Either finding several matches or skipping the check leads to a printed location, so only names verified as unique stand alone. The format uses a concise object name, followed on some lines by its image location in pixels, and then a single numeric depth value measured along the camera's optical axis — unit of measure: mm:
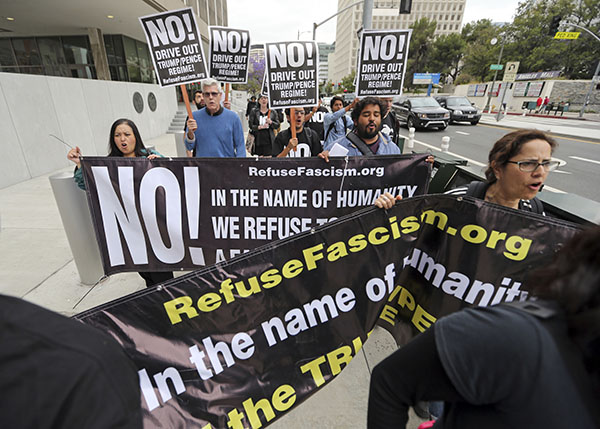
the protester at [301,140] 4789
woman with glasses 1864
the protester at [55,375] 554
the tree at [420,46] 62188
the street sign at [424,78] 43094
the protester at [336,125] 5777
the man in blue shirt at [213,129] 4039
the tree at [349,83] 71975
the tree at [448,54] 58156
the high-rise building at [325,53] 182312
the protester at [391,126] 5180
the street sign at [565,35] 24431
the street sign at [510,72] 24203
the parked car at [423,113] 17250
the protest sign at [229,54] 4703
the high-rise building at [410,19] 98000
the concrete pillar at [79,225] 3285
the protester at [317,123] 6629
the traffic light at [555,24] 19672
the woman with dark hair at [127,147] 3004
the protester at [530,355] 629
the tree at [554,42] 41375
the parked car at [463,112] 20297
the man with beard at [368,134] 3143
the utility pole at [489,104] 36622
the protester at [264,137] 6262
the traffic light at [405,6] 10422
